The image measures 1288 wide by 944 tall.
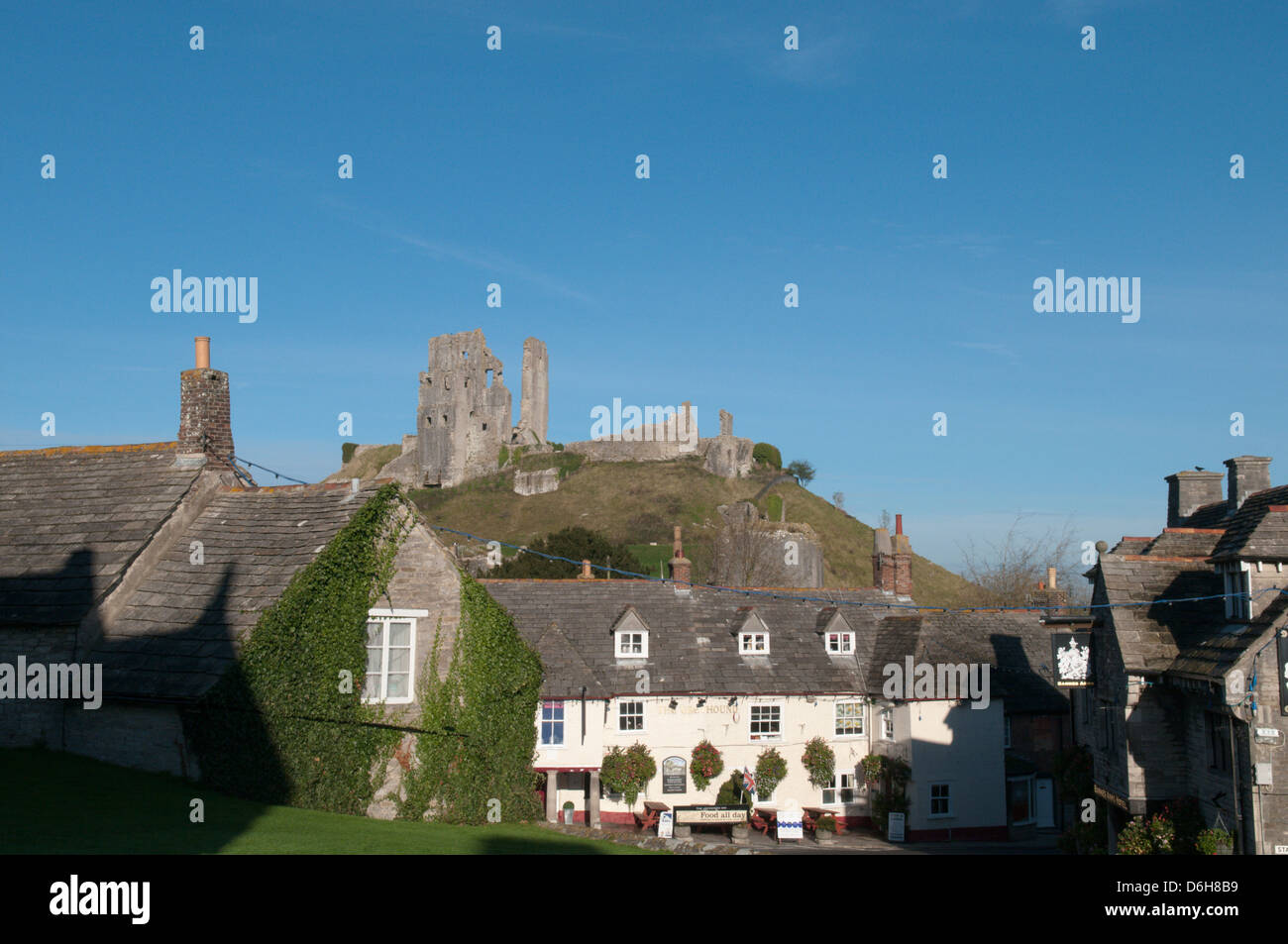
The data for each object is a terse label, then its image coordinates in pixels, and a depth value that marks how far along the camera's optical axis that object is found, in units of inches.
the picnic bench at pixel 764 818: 1364.4
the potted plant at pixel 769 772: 1405.0
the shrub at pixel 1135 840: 786.8
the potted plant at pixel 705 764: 1379.2
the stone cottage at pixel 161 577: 663.8
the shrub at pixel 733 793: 1395.2
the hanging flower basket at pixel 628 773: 1357.0
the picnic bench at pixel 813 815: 1368.1
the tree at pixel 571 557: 2484.0
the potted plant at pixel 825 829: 1343.5
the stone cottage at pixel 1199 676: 701.9
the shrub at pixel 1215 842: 718.5
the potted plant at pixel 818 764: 1430.9
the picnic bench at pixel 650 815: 1341.0
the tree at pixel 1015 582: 2755.7
